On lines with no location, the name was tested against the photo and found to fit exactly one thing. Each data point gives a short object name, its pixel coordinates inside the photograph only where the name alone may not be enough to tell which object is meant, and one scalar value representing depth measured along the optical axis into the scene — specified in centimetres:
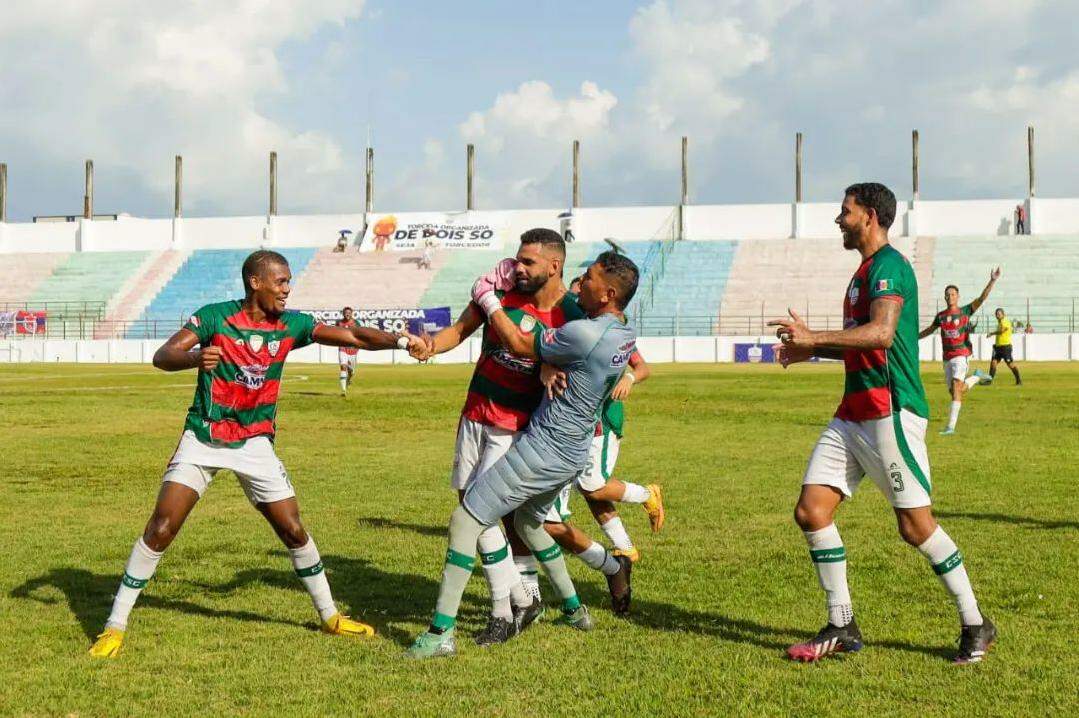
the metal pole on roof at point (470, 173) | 8250
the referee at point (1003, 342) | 3375
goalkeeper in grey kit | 650
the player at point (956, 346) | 2050
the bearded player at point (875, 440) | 646
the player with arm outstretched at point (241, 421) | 685
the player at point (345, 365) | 2980
